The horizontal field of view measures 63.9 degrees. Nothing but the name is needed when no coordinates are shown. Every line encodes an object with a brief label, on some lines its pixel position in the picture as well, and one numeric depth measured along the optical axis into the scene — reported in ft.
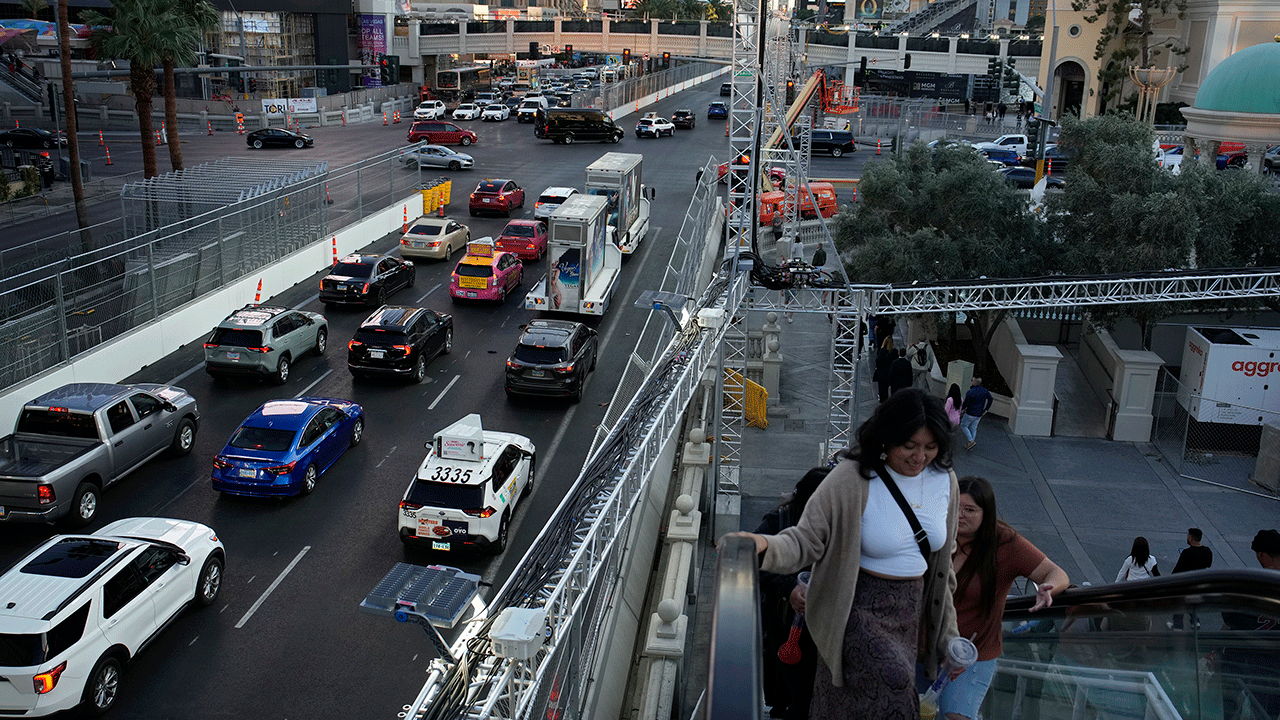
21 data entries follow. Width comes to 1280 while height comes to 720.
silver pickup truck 50.01
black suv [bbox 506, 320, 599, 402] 69.05
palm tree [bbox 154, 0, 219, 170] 106.22
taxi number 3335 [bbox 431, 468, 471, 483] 50.52
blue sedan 54.54
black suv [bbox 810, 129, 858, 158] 193.88
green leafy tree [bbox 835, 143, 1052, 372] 74.64
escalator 14.66
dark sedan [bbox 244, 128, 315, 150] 176.35
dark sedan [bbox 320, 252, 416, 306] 89.51
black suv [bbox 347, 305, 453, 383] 72.28
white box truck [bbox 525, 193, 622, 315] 87.04
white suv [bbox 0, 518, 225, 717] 36.40
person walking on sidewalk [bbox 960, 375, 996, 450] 64.69
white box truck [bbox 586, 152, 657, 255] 107.45
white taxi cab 50.16
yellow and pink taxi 92.17
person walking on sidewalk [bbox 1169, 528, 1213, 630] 38.24
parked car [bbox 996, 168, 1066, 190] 151.53
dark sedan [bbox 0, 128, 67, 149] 164.31
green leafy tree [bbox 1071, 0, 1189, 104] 185.88
